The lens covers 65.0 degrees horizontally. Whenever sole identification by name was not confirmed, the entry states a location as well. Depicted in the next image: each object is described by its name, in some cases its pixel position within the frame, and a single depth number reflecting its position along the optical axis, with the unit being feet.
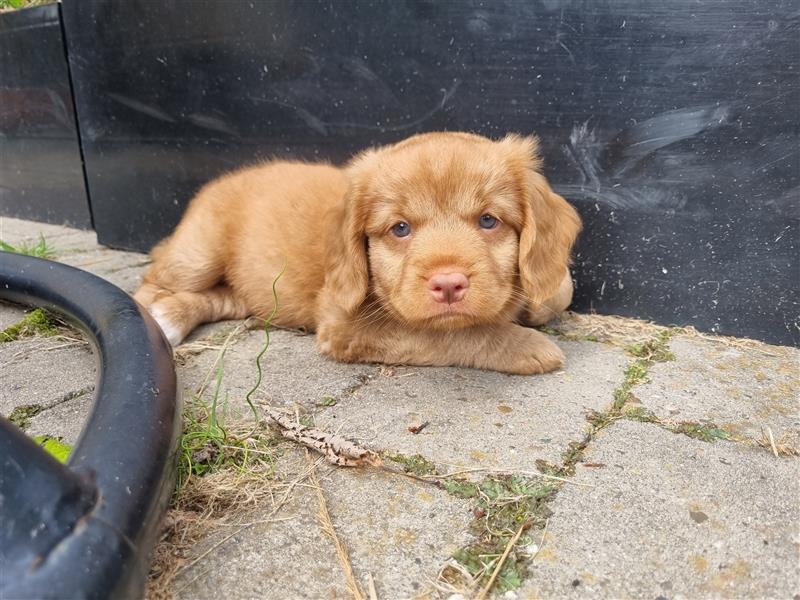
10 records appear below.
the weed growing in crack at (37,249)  2.04
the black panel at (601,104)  1.46
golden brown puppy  1.21
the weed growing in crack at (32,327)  1.49
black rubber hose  0.56
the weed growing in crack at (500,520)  0.74
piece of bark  0.97
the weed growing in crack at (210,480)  0.76
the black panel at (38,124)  2.57
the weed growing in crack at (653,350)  1.45
